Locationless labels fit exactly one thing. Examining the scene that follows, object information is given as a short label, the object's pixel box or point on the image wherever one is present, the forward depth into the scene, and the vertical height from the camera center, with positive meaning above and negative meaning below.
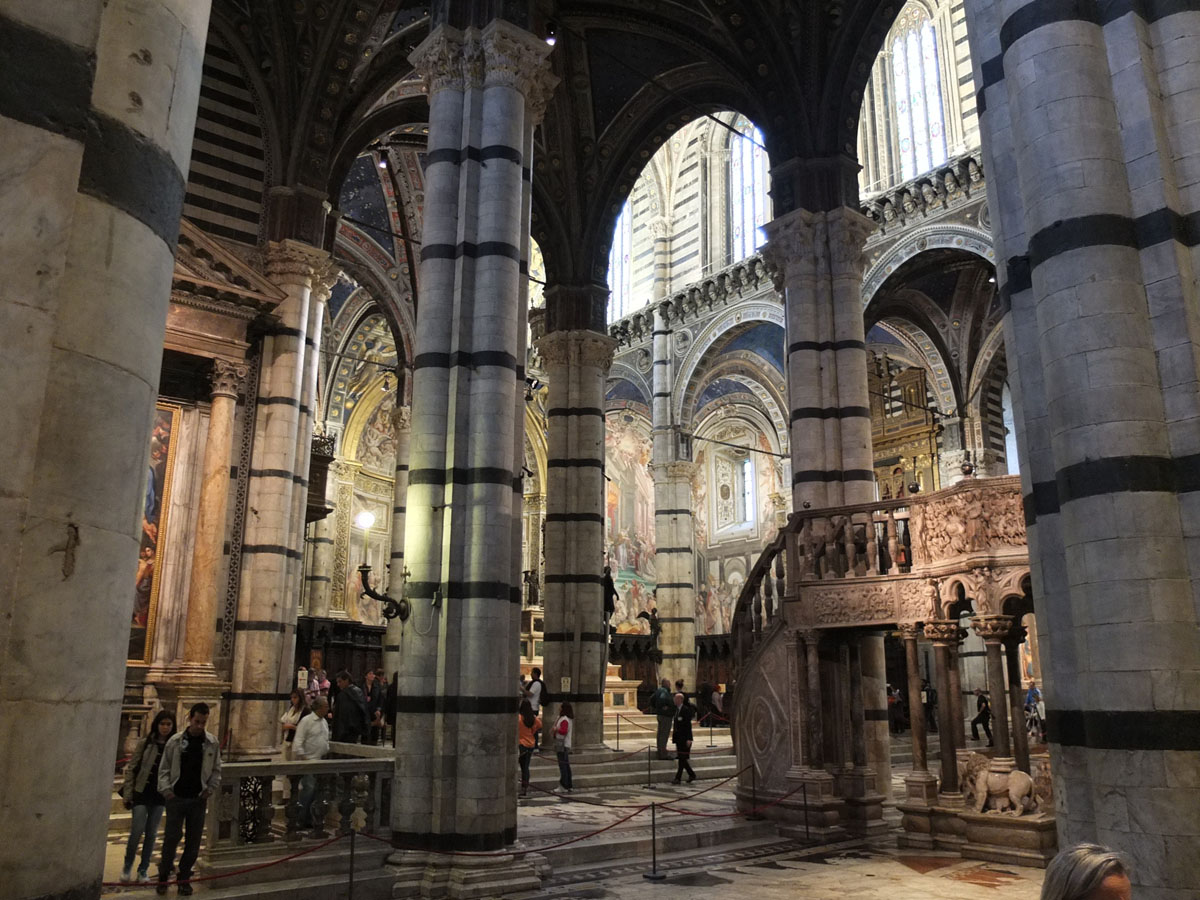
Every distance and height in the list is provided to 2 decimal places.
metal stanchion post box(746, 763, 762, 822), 10.46 -1.45
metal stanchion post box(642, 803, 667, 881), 7.59 -1.63
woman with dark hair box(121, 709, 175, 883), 6.71 -0.83
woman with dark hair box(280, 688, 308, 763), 10.33 -0.48
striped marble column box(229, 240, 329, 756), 12.46 +1.96
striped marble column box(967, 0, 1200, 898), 4.02 +1.21
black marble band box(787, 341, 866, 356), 12.32 +4.18
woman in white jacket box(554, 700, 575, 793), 12.22 -0.98
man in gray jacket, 6.44 -0.76
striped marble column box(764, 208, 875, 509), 11.95 +4.07
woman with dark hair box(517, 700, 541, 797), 11.25 -0.71
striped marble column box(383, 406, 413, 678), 19.25 +3.22
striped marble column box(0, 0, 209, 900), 2.12 +0.65
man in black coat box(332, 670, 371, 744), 10.34 -0.46
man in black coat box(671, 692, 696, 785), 12.97 -0.84
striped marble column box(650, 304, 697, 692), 22.44 +3.42
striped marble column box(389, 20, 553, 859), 7.93 +1.95
